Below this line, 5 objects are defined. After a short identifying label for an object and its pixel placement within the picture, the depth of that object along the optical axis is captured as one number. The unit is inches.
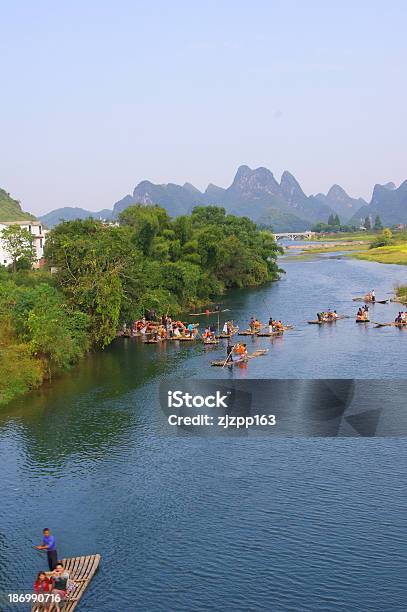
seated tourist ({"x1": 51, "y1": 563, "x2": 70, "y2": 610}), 728.3
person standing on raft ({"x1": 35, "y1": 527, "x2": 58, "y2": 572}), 777.6
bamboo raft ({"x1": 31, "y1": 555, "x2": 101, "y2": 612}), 720.3
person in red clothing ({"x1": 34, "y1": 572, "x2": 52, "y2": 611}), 724.0
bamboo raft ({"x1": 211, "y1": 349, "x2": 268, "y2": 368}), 1699.1
